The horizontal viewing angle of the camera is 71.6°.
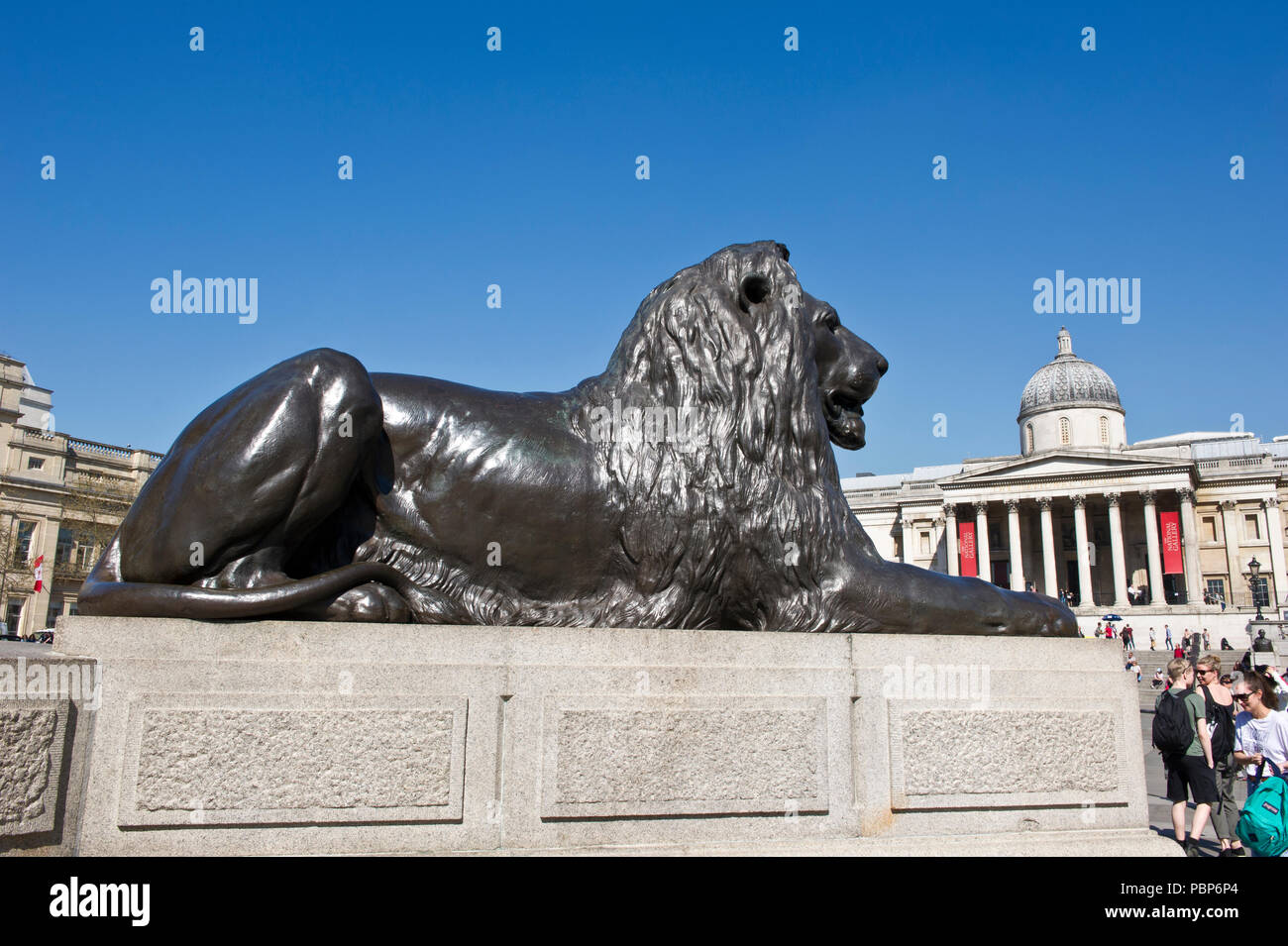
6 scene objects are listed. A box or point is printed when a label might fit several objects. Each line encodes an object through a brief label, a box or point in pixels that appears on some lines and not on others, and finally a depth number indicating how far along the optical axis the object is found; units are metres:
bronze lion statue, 3.28
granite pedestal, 2.82
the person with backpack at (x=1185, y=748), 7.30
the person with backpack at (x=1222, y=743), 7.32
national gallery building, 58.53
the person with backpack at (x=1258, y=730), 6.82
